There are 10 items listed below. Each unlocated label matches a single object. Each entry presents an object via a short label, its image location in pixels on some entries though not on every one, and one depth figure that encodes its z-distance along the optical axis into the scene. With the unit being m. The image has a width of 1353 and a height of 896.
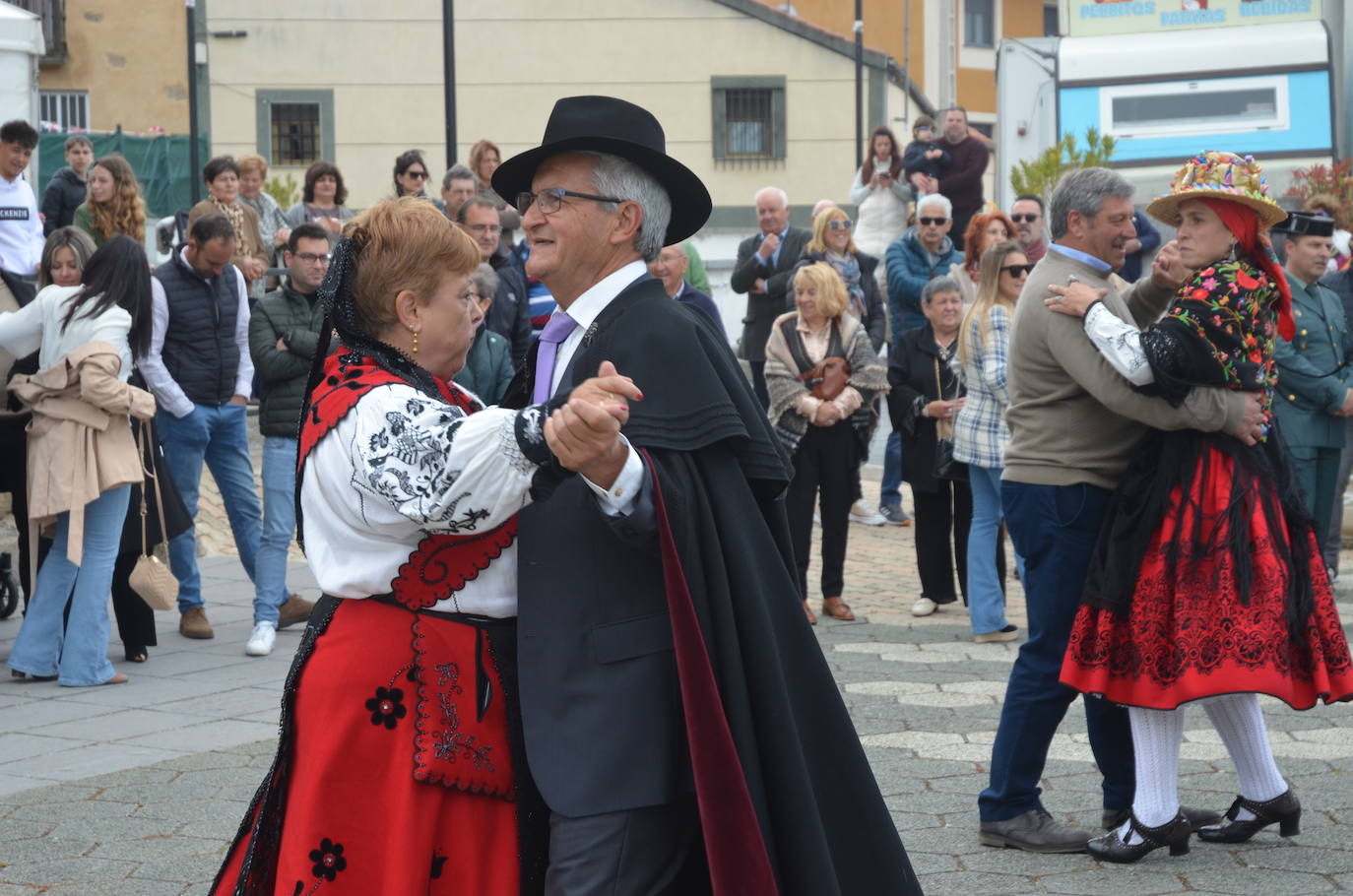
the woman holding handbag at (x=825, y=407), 9.67
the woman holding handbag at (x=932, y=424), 9.77
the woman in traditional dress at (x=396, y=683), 3.16
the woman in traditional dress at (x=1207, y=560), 4.98
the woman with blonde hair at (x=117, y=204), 9.43
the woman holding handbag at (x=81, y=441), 7.70
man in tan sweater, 5.26
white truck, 15.68
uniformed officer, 9.54
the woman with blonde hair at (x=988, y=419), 8.66
